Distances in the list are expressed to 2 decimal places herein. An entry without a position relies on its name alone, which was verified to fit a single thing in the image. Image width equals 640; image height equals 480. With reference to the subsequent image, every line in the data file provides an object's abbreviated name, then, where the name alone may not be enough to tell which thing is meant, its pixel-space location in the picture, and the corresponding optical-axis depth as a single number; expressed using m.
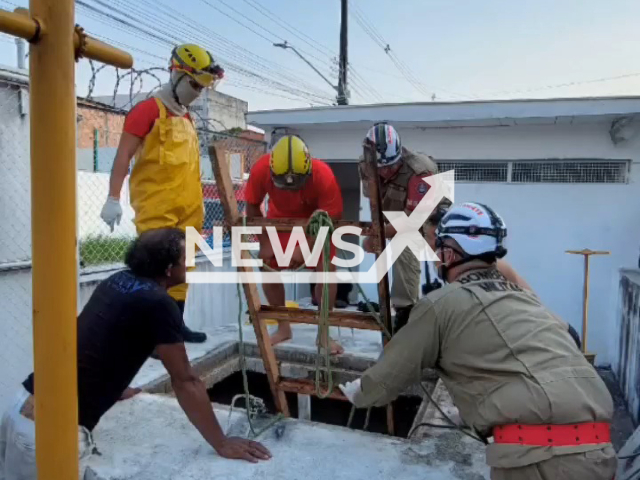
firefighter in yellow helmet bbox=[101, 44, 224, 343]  3.54
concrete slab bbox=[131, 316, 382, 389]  4.25
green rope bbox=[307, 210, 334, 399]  2.77
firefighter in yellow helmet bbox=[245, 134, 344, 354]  3.86
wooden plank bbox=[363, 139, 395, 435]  2.64
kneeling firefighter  1.81
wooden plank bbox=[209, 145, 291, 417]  2.89
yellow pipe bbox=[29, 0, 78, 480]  1.08
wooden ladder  2.81
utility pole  16.45
